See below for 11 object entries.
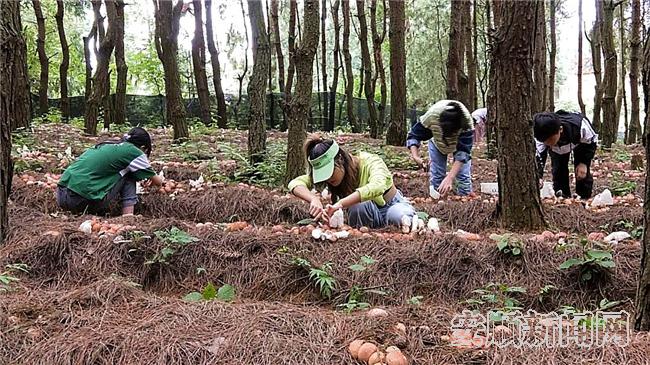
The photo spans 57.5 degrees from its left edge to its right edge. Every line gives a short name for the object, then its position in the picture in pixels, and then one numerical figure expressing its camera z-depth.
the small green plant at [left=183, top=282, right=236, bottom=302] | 3.41
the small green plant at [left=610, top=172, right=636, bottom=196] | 7.24
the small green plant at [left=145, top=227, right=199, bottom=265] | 4.22
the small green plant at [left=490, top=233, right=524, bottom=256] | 4.01
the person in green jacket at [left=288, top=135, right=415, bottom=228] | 4.64
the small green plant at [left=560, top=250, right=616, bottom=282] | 3.70
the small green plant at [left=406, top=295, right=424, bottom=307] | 3.24
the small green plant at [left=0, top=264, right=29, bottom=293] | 3.49
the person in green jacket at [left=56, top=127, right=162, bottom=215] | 5.79
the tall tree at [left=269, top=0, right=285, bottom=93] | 19.56
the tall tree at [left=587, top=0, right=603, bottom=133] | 17.17
